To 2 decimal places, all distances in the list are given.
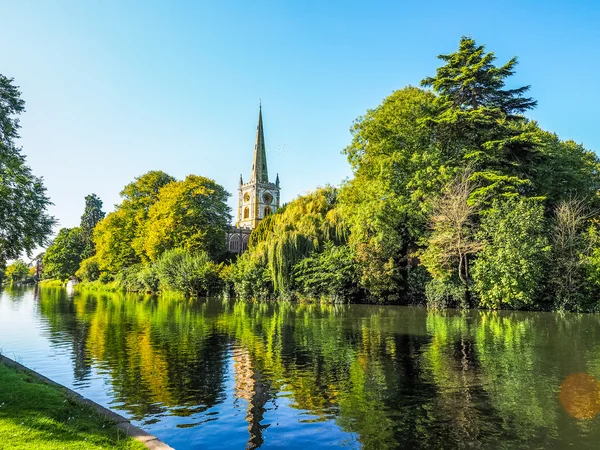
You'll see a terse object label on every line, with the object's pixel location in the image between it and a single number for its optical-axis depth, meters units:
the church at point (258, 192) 110.25
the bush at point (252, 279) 41.88
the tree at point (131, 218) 61.38
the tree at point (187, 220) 52.97
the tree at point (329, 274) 36.75
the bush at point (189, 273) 46.69
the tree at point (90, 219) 87.85
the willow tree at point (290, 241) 39.59
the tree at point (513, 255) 27.36
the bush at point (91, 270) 74.69
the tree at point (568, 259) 28.03
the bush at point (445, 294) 30.62
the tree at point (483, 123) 30.17
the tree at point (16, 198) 19.14
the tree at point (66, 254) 89.12
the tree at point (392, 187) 32.22
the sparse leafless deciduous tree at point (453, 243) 29.72
